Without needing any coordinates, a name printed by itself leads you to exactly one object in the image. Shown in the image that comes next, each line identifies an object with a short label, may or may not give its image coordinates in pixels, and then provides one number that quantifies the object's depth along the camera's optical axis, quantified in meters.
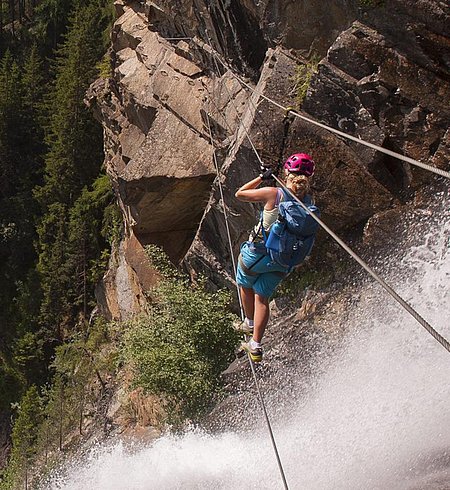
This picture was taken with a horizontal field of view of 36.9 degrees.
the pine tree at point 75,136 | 33.84
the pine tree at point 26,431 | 27.80
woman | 7.61
